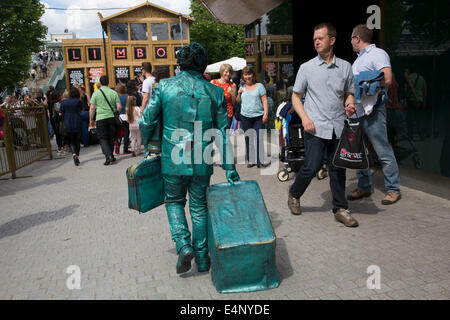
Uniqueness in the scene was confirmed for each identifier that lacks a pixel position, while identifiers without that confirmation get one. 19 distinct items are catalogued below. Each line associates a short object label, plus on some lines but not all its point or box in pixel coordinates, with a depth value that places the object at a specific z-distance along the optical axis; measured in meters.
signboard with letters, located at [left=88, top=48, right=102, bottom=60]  29.16
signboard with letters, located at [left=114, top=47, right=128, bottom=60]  29.14
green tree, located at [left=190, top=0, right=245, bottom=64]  42.72
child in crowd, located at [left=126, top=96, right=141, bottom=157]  10.17
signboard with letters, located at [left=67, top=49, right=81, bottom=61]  28.94
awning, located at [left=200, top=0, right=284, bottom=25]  9.63
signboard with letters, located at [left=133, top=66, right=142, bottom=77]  28.94
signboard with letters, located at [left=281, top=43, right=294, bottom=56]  9.88
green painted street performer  3.29
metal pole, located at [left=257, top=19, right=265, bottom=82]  12.21
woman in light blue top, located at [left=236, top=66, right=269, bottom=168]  7.62
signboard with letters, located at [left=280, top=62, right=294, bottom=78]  10.10
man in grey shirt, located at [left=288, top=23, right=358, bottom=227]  4.37
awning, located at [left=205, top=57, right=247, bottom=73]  19.95
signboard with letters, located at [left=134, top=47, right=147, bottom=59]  29.48
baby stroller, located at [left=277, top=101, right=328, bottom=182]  6.84
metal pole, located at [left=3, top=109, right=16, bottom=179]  8.78
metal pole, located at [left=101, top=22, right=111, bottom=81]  28.13
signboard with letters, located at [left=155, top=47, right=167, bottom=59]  29.88
